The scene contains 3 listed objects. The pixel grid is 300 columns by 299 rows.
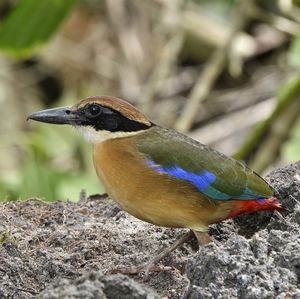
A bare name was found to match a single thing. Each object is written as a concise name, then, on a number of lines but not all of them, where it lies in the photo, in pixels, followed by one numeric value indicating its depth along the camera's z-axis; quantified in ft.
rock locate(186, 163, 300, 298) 23.34
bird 28.45
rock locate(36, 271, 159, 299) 21.34
